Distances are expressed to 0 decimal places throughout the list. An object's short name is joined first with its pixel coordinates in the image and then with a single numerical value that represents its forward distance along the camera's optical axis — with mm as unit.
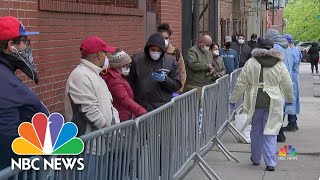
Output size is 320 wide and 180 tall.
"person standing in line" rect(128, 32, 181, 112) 5348
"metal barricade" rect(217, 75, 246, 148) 6873
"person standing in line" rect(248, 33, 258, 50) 13029
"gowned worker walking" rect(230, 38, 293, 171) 6314
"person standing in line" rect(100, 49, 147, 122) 4552
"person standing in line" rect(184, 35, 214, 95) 7851
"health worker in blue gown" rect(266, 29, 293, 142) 7772
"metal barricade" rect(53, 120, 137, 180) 2807
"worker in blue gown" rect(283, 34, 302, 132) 8537
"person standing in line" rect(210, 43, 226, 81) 8860
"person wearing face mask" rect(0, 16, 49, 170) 2941
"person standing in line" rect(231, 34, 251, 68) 11789
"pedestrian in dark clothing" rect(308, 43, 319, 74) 25620
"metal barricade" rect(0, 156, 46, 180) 2098
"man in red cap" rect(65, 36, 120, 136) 3898
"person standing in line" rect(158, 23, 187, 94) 6691
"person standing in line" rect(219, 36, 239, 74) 10890
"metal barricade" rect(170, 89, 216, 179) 4634
